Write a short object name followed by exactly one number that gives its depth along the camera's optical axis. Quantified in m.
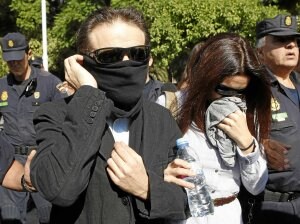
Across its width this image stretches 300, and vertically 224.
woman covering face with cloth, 2.38
